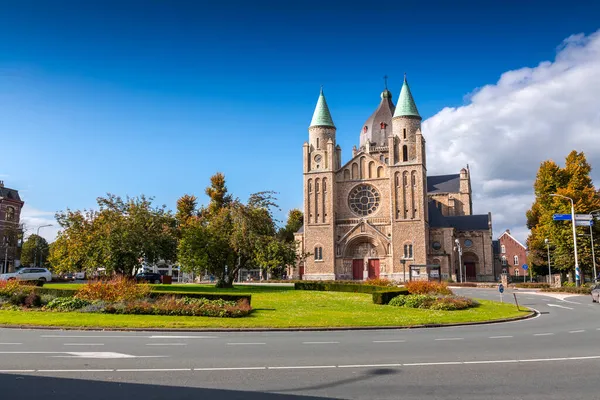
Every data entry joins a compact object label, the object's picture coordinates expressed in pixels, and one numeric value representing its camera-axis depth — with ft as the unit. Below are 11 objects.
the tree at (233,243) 143.43
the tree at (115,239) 137.08
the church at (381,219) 220.23
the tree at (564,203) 174.09
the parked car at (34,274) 163.12
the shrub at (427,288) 99.35
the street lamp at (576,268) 135.95
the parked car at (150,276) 180.96
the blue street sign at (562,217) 137.11
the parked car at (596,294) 104.56
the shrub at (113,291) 79.66
